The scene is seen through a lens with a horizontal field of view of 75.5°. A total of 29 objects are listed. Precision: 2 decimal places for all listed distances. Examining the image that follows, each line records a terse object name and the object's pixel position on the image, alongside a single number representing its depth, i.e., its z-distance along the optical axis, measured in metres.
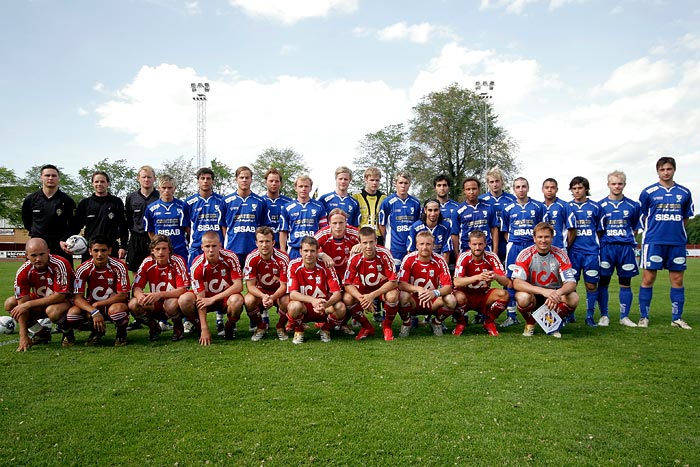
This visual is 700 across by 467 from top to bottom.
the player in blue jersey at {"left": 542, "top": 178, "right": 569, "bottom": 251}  6.45
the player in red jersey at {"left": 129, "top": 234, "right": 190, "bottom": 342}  5.18
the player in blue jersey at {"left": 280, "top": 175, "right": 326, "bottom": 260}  6.27
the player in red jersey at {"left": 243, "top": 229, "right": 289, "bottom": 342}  5.28
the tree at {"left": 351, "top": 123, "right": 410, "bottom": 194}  40.94
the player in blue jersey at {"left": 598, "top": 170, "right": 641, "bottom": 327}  6.21
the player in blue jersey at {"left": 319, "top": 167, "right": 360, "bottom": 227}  6.38
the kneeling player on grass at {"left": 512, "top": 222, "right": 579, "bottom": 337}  5.33
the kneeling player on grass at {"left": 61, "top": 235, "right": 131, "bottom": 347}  5.04
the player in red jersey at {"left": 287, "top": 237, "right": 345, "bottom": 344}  5.08
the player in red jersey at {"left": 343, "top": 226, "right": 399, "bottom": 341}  5.25
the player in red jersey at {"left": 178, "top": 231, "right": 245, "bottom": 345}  5.19
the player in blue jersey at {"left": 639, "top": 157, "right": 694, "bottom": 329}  5.99
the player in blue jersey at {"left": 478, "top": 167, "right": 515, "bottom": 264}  6.83
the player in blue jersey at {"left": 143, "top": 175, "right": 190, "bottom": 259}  6.38
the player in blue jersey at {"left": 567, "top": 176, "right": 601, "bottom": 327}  6.25
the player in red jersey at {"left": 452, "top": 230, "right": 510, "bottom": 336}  5.51
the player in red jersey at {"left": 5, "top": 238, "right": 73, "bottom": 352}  4.94
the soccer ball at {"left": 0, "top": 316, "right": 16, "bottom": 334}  5.78
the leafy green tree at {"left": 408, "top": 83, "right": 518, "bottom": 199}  35.00
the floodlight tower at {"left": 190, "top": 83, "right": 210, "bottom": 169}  31.11
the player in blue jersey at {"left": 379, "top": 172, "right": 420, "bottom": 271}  6.51
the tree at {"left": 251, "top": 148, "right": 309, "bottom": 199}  46.31
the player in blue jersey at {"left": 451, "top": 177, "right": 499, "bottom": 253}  6.56
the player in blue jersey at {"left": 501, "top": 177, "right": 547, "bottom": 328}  6.41
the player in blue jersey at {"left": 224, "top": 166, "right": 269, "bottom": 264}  6.24
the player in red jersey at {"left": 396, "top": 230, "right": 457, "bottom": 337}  5.39
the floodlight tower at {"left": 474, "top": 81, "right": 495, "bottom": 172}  30.62
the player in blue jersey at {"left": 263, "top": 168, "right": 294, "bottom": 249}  6.39
